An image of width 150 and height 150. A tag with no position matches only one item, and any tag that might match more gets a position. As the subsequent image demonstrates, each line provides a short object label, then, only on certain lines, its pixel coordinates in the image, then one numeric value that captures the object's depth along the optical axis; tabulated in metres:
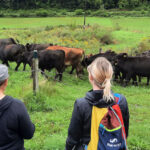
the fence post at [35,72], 6.63
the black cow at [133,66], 11.79
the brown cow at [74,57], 13.03
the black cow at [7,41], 15.80
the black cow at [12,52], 13.20
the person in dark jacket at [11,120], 2.47
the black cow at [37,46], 14.85
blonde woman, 2.38
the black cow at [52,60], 11.67
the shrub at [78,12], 55.02
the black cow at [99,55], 13.23
